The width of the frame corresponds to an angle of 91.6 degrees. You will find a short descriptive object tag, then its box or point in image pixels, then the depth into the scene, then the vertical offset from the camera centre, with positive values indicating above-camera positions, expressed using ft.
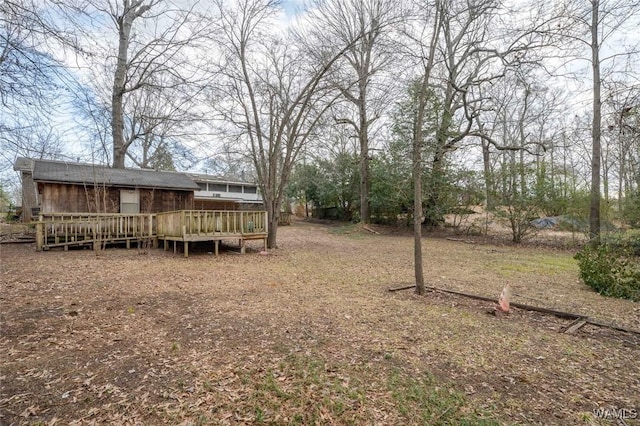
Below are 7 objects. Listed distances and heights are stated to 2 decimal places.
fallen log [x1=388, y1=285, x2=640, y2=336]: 13.65 -5.15
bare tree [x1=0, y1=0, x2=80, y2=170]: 10.77 +5.87
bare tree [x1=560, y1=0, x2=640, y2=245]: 18.75 +11.49
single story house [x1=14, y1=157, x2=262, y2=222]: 42.19 +3.91
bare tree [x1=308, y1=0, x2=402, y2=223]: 25.57 +15.86
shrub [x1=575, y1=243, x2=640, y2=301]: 18.93 -3.95
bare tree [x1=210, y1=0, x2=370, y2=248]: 34.14 +12.76
